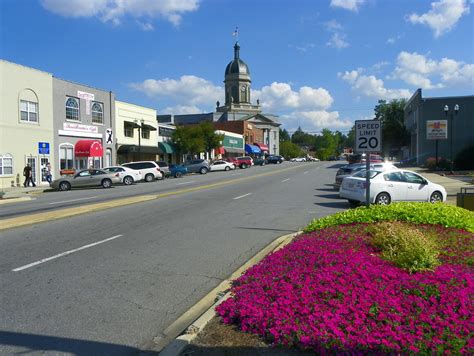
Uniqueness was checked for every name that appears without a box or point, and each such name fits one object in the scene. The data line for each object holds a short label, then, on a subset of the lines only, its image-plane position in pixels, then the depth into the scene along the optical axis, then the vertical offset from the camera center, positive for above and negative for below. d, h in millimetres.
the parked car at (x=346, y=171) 23125 -1022
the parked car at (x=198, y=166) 50019 -1558
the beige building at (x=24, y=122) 31375 +2120
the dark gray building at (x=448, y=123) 53281 +3184
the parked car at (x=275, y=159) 88125 -1509
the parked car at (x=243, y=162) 66375 -1549
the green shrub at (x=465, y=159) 46094 -877
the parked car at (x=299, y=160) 123250 -2394
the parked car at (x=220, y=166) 56262 -1779
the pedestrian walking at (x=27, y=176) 31266 -1593
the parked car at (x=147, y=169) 35938 -1354
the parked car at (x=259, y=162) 79250 -1856
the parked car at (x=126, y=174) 32375 -1561
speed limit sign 9812 +308
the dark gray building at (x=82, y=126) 36797 +2173
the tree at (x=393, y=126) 90150 +4698
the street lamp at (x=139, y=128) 45244 +2329
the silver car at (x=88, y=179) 30125 -1812
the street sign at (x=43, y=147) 31562 +341
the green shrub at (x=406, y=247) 5961 -1336
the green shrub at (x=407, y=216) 8970 -1317
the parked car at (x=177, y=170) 44331 -1818
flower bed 4172 -1585
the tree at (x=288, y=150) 145875 +287
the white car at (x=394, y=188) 16453 -1347
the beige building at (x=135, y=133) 45250 +1968
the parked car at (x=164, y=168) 40206 -1437
